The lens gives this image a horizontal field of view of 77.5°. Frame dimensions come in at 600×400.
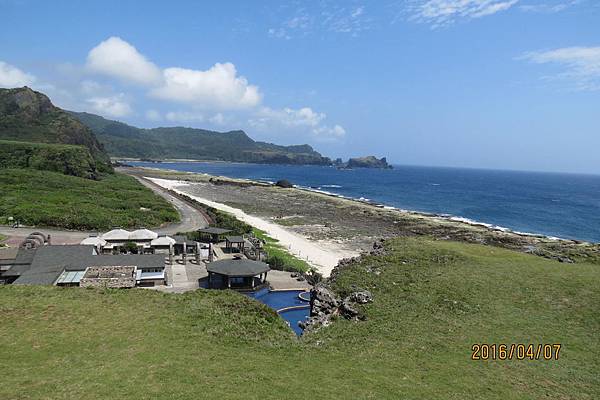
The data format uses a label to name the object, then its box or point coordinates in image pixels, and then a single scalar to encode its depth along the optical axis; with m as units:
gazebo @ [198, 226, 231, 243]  52.62
